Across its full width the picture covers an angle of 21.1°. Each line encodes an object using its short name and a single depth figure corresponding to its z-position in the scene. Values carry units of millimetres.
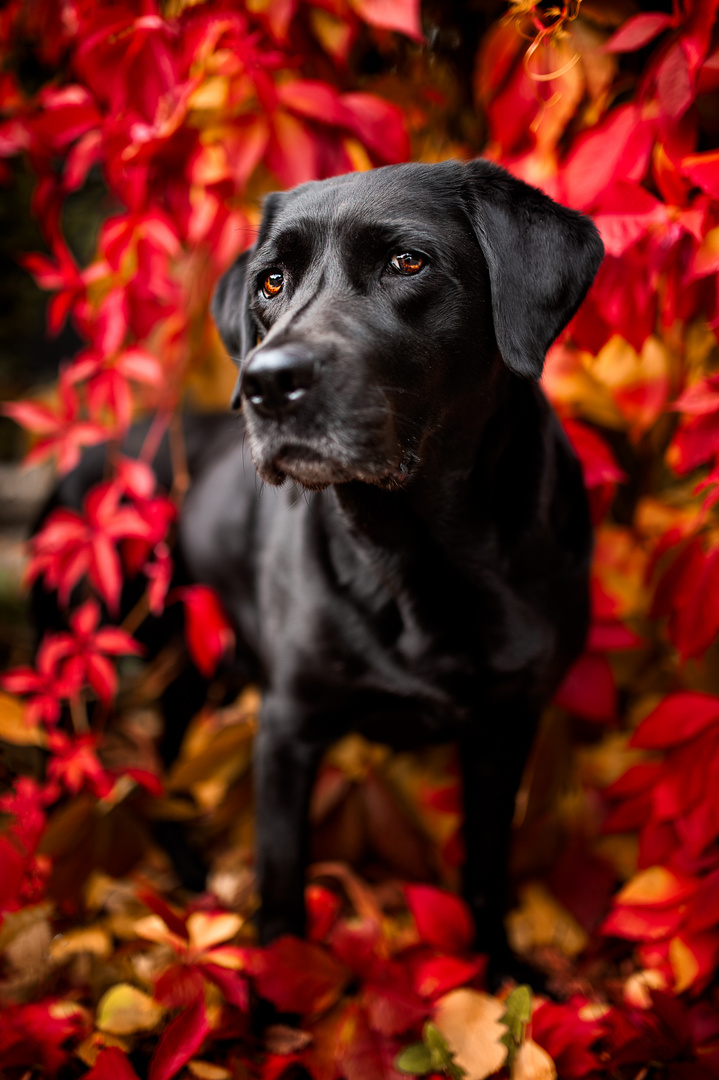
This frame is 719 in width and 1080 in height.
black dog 1144
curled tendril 1200
